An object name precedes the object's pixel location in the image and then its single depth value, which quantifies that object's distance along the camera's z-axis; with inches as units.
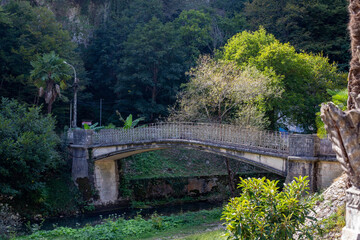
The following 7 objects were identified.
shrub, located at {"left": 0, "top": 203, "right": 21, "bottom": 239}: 745.3
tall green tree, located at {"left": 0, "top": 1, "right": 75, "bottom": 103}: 1338.6
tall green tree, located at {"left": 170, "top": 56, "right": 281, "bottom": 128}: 949.8
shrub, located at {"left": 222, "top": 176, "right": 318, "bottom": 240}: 349.4
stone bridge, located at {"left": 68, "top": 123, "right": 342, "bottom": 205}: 647.1
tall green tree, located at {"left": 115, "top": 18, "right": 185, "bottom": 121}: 1520.7
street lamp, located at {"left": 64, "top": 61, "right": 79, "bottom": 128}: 1108.1
